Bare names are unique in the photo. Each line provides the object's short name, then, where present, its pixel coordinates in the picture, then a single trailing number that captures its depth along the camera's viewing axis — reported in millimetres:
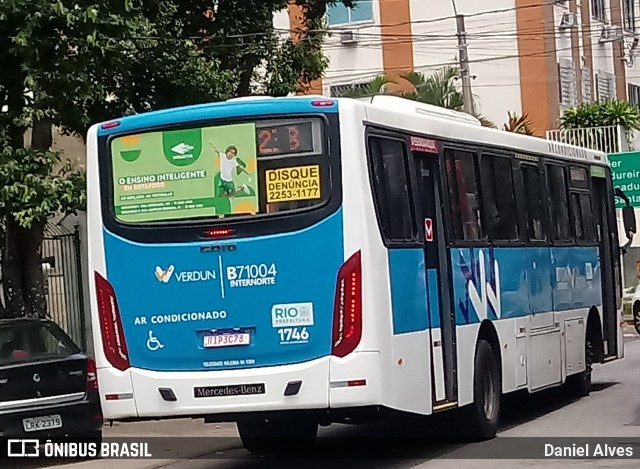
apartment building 41125
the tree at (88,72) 15664
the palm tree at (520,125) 36688
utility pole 31484
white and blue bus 10633
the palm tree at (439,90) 36062
